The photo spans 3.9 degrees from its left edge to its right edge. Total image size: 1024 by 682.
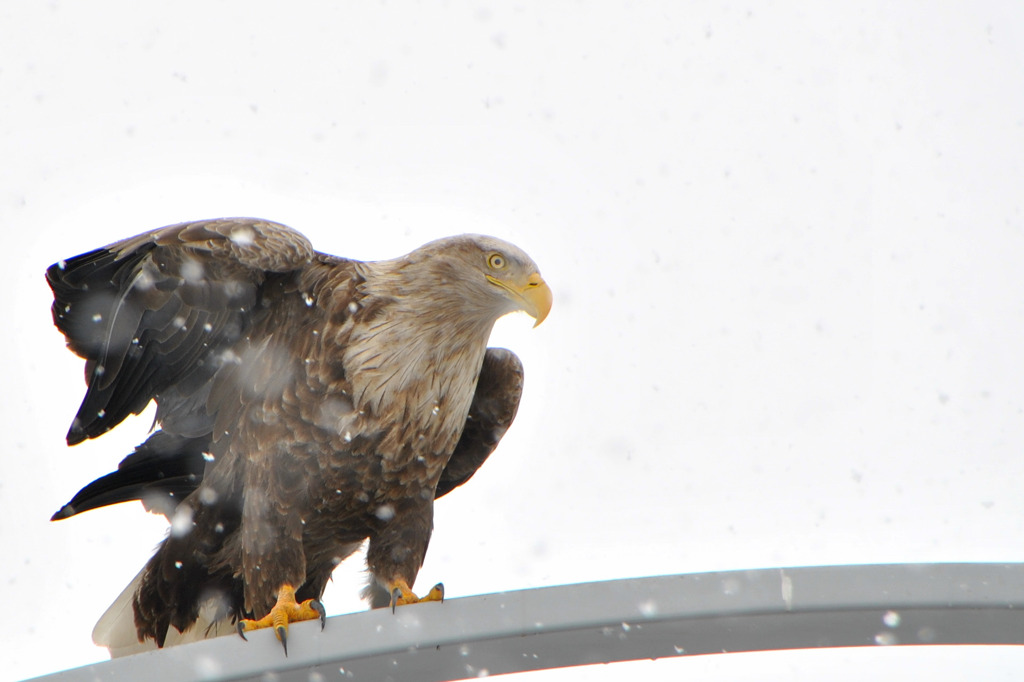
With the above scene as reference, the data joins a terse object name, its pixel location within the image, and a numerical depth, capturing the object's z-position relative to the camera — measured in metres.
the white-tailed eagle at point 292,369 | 16.09
